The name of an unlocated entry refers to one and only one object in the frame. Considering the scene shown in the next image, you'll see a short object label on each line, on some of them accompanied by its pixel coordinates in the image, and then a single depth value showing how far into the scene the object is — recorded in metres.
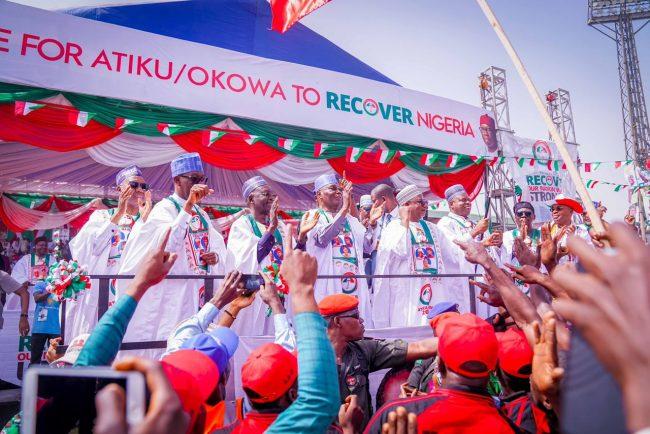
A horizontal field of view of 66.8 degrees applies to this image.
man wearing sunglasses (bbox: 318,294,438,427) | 2.60
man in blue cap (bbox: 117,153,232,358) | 4.09
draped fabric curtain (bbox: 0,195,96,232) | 8.79
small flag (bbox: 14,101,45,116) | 5.52
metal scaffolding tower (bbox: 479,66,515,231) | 9.51
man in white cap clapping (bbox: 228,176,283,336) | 4.36
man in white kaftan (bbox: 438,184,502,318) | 5.27
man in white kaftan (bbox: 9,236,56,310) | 6.20
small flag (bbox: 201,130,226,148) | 6.75
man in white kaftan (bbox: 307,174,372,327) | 4.74
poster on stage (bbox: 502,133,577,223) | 9.74
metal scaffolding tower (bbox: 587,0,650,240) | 21.06
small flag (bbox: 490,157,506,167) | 9.34
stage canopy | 5.74
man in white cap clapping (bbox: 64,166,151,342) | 4.71
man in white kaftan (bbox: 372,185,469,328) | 5.06
